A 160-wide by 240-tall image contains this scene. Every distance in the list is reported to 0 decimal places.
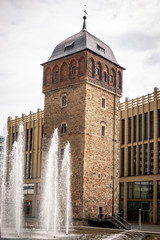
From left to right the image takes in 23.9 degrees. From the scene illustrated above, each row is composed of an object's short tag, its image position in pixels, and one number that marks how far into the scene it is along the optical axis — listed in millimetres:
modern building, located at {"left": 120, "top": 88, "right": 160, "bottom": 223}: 39875
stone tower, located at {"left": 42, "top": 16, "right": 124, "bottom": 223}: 30734
